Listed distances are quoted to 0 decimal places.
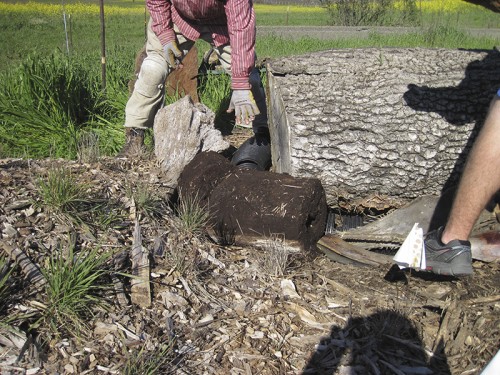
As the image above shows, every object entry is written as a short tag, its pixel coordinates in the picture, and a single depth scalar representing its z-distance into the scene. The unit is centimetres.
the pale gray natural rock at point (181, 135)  395
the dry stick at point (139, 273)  257
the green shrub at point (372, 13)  1883
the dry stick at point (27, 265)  244
